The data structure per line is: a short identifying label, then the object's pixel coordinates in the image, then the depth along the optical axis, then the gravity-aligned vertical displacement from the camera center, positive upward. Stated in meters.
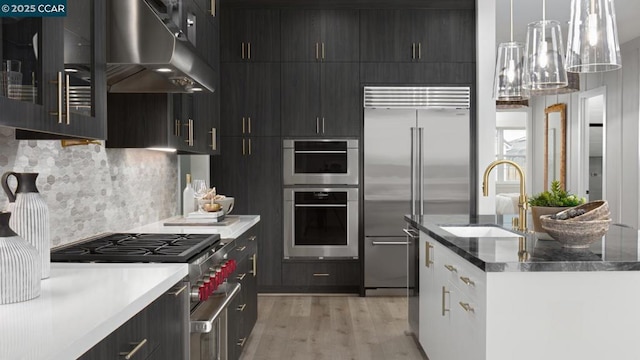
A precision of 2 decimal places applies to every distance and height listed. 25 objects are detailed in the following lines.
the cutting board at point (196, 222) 3.51 -0.32
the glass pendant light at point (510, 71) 2.98 +0.56
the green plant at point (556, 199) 2.73 -0.14
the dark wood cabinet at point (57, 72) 1.39 +0.30
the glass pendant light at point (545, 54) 2.59 +0.57
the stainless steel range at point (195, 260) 2.19 -0.38
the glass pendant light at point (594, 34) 2.00 +0.51
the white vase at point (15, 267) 1.43 -0.25
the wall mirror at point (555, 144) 8.67 +0.47
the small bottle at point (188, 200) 3.95 -0.19
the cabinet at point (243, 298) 3.04 -0.79
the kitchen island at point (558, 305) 2.06 -0.51
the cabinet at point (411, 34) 5.35 +1.36
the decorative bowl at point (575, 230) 2.24 -0.25
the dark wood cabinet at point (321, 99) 5.33 +0.72
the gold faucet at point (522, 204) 2.98 -0.18
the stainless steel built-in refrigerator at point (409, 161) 5.31 +0.11
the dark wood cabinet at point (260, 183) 5.34 -0.10
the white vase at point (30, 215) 1.72 -0.13
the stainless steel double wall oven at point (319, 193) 5.31 -0.20
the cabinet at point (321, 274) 5.34 -0.99
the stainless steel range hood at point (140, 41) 2.20 +0.54
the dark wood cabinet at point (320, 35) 5.36 +1.36
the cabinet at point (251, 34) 5.36 +1.37
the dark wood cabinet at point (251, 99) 5.35 +0.73
